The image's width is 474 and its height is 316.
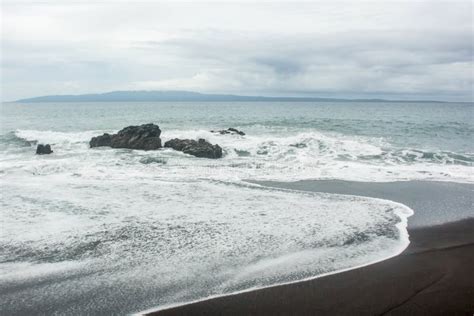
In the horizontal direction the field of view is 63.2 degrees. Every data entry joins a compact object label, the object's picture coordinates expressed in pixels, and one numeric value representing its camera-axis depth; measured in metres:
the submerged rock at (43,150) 25.14
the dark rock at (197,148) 23.59
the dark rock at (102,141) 28.38
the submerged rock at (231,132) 36.31
